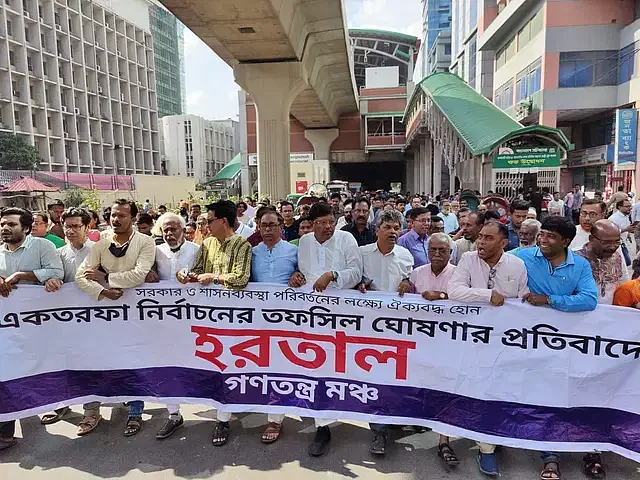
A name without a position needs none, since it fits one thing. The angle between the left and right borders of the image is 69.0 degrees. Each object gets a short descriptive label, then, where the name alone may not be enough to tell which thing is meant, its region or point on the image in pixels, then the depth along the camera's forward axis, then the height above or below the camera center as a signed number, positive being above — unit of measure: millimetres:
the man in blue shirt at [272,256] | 3609 -538
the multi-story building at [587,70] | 25797 +6489
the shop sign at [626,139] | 23484 +2074
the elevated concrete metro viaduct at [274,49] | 11826 +4427
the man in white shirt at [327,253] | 3562 -519
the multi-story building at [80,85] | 47469 +12566
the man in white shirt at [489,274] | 3074 -620
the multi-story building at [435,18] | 79375 +28265
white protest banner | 2959 -1209
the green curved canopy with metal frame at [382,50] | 53219 +16166
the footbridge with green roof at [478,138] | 14953 +1529
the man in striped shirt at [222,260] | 3420 -541
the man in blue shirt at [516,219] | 5133 -401
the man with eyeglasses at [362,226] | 5332 -464
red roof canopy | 23984 +351
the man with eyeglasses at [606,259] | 3449 -600
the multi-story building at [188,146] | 75562 +7184
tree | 42406 +3683
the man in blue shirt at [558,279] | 2915 -642
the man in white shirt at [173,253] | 3717 -503
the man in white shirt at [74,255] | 3664 -532
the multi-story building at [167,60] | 83312 +24346
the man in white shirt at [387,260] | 3596 -584
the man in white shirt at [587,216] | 4793 -370
